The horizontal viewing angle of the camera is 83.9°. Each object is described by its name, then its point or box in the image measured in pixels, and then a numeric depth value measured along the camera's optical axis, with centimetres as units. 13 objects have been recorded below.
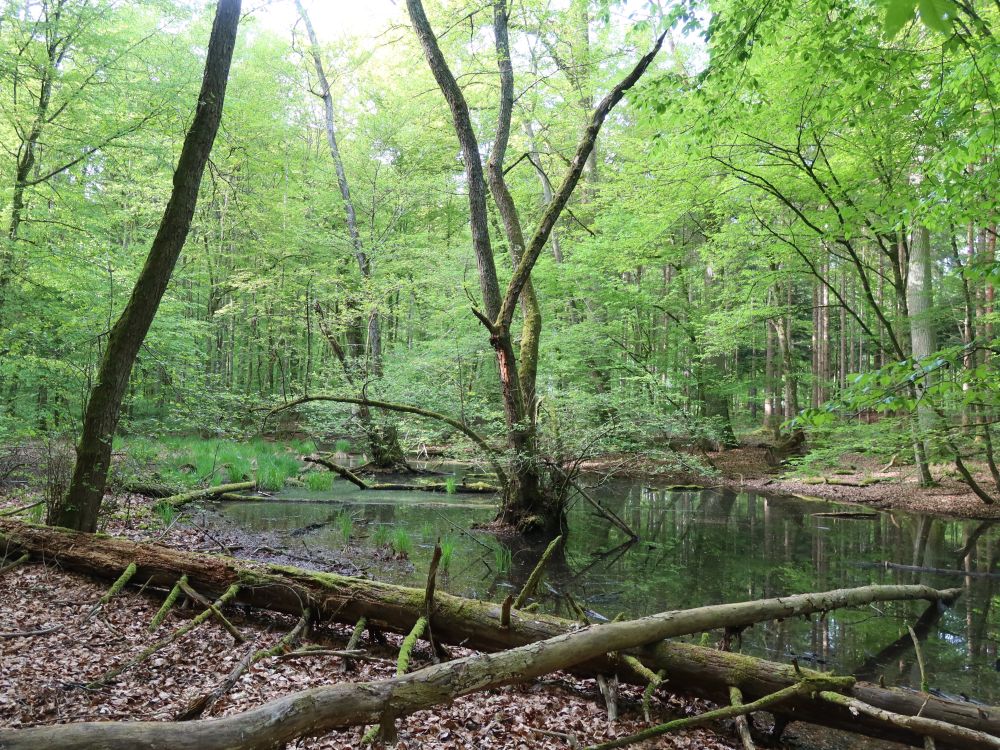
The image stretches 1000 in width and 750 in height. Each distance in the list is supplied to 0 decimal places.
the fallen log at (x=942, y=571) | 708
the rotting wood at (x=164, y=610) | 423
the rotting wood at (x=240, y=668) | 276
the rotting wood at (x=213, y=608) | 413
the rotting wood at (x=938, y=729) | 305
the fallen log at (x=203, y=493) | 824
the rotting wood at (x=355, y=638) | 399
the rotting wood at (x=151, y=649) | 340
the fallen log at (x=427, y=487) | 1145
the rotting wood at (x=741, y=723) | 312
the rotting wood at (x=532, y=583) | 416
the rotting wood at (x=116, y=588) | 447
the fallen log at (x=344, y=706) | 180
